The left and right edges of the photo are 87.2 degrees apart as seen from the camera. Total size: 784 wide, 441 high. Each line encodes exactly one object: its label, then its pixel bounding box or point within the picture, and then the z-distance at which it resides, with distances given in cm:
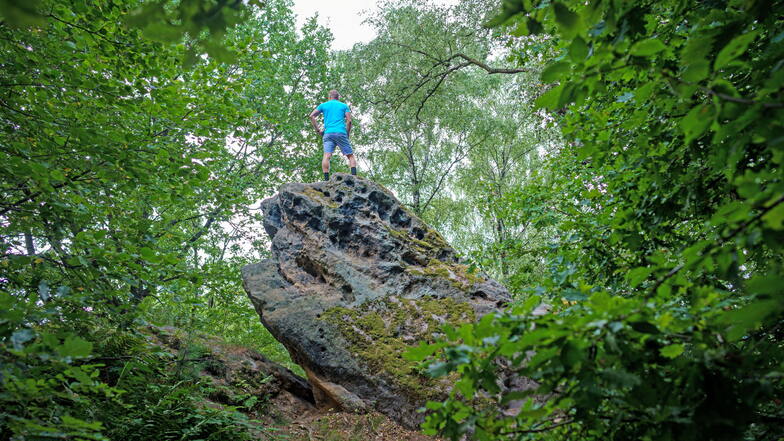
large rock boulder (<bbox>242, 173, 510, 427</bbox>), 576
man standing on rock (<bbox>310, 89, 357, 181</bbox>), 923
